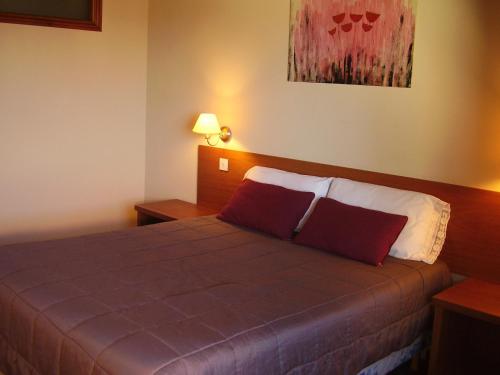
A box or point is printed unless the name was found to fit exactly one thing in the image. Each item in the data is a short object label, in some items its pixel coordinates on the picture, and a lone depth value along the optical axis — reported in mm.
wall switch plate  4081
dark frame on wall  3928
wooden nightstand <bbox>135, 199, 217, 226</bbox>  3988
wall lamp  3914
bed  1994
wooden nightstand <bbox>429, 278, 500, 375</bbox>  2506
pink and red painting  3076
